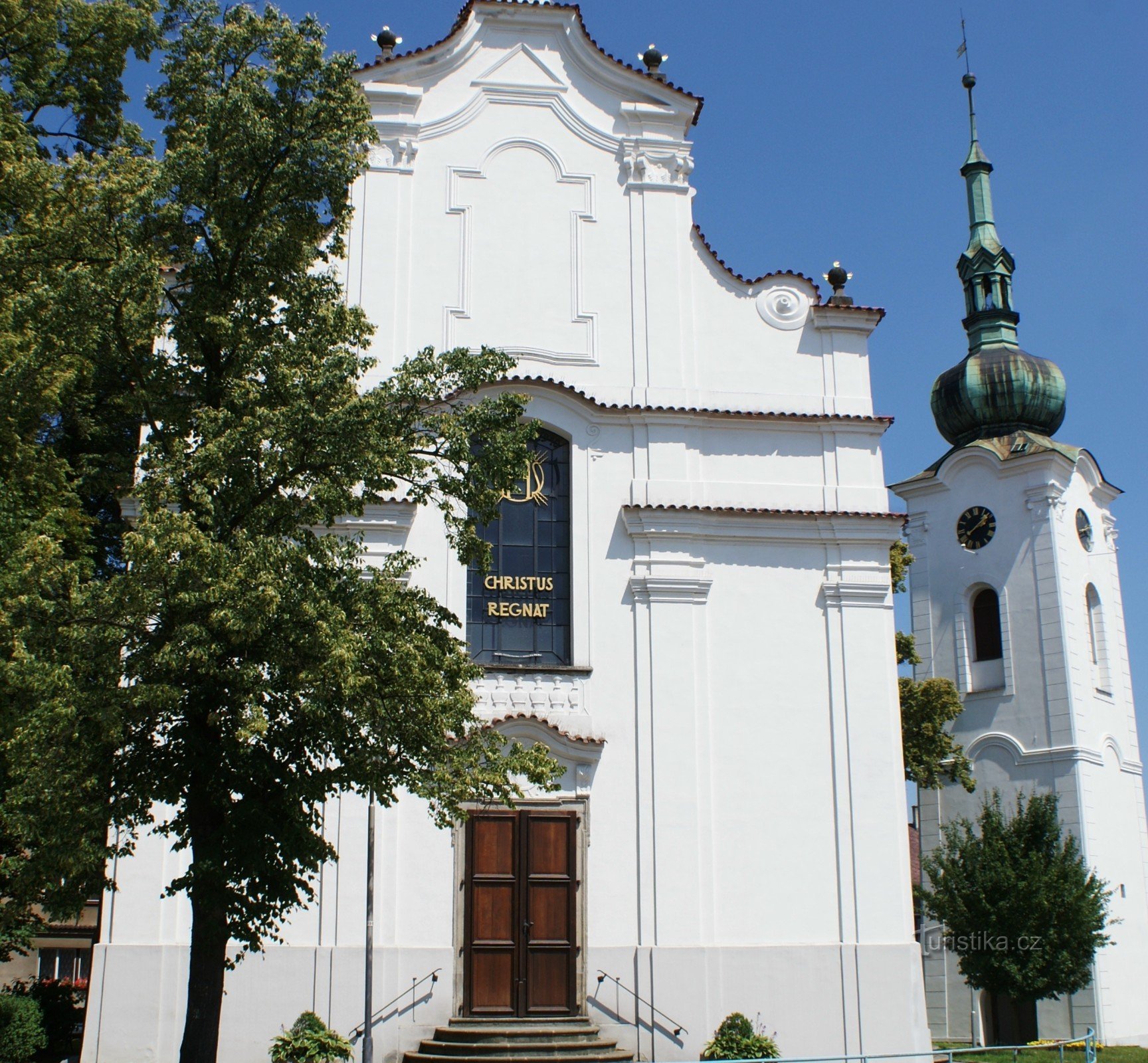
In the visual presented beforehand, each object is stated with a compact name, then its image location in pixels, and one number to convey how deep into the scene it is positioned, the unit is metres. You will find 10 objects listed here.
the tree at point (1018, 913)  25.36
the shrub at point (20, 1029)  16.84
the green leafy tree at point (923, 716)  26.25
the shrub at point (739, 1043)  15.32
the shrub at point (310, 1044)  14.79
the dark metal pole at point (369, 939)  13.92
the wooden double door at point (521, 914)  15.95
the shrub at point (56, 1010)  18.48
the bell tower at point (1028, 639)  30.89
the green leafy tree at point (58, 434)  10.31
